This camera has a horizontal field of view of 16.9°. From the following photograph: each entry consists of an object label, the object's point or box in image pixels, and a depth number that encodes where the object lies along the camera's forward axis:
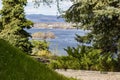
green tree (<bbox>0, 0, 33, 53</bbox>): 21.16
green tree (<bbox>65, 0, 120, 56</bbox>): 13.19
